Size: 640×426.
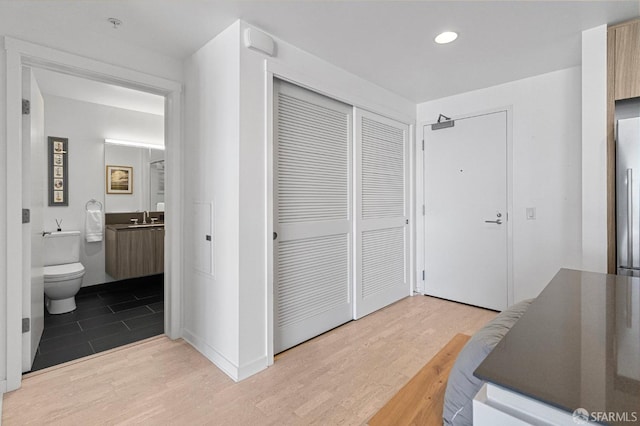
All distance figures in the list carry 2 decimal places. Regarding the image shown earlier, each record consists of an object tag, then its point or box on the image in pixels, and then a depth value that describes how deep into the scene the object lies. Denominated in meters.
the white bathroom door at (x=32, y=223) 2.04
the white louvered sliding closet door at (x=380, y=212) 3.12
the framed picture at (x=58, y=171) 3.63
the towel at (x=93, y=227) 3.85
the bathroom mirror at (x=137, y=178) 4.11
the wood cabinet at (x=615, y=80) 2.04
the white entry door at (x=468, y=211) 3.27
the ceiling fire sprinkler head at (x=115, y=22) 2.02
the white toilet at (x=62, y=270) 3.08
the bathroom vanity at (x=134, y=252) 3.76
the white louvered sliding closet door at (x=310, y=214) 2.44
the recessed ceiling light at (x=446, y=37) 2.25
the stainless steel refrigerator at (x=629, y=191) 1.92
